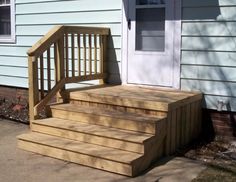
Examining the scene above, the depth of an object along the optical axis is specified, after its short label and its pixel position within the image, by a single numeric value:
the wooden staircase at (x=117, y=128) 3.24
